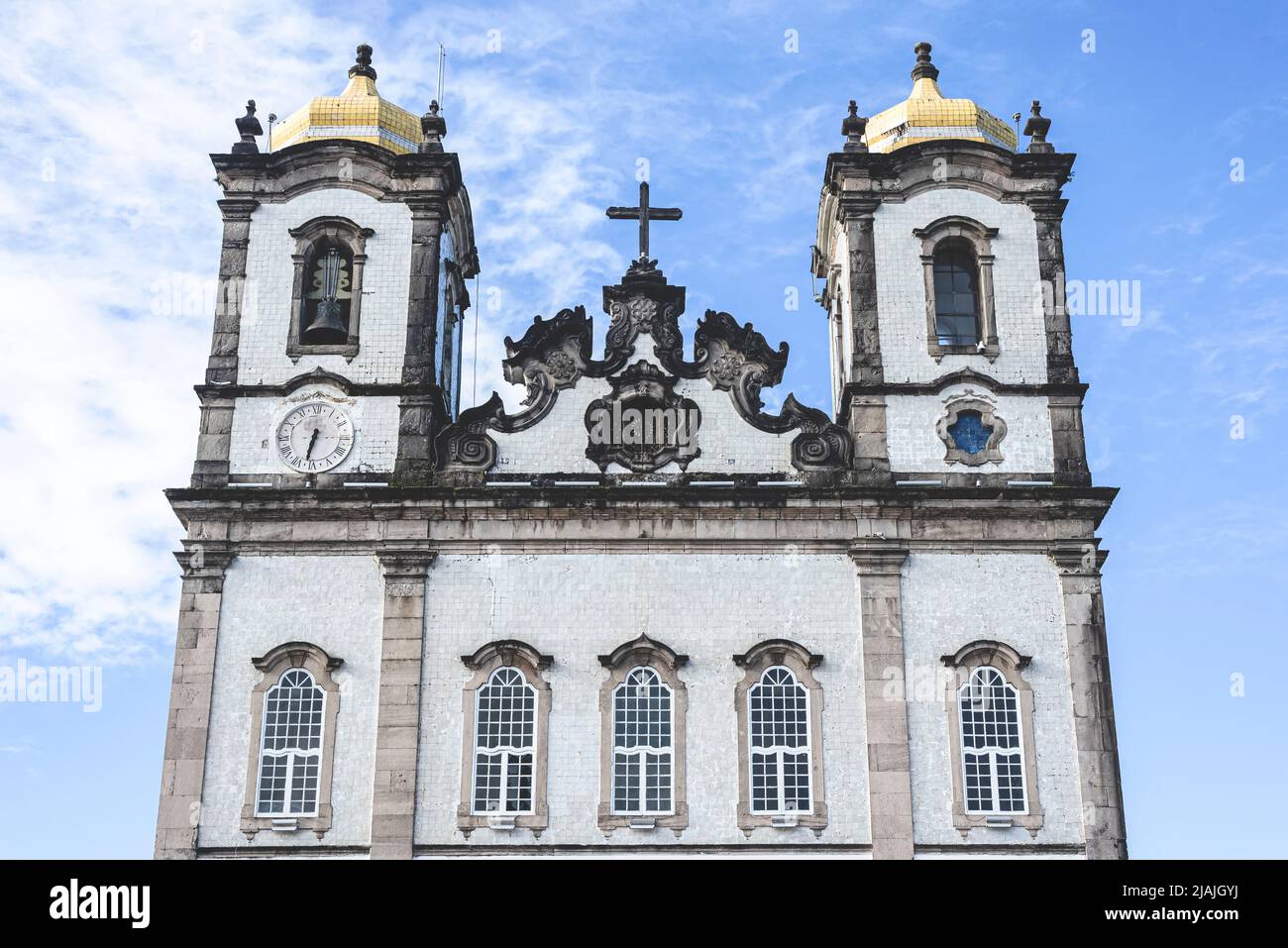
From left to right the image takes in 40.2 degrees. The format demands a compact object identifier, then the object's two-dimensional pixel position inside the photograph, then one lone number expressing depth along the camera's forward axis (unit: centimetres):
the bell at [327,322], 2955
